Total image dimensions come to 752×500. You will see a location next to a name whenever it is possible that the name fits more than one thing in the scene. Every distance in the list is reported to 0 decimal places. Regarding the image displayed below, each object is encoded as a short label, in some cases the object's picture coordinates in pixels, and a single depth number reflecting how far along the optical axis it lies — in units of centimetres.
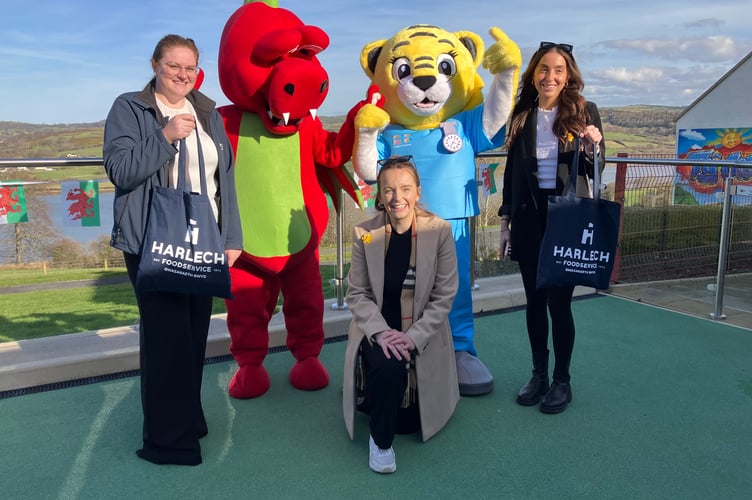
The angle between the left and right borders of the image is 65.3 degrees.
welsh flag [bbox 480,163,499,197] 452
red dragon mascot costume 268
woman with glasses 212
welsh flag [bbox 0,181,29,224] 323
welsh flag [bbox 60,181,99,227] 327
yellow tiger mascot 293
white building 2403
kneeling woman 248
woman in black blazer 268
